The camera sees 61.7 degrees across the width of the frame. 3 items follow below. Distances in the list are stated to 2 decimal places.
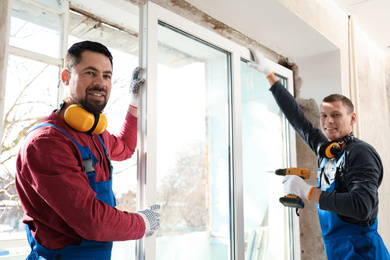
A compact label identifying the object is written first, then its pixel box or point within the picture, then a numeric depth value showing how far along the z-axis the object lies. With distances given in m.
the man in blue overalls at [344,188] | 1.75
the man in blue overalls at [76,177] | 1.15
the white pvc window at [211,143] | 1.69
